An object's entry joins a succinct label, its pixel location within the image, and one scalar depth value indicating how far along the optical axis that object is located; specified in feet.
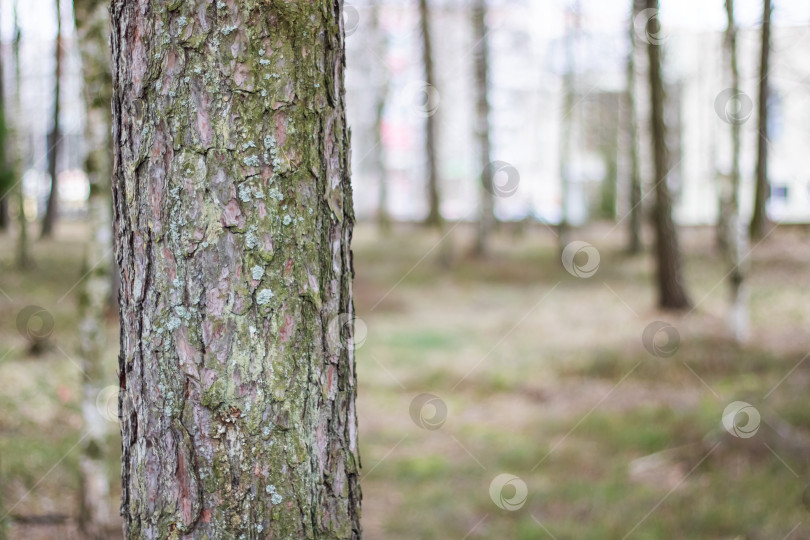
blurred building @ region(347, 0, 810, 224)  68.49
